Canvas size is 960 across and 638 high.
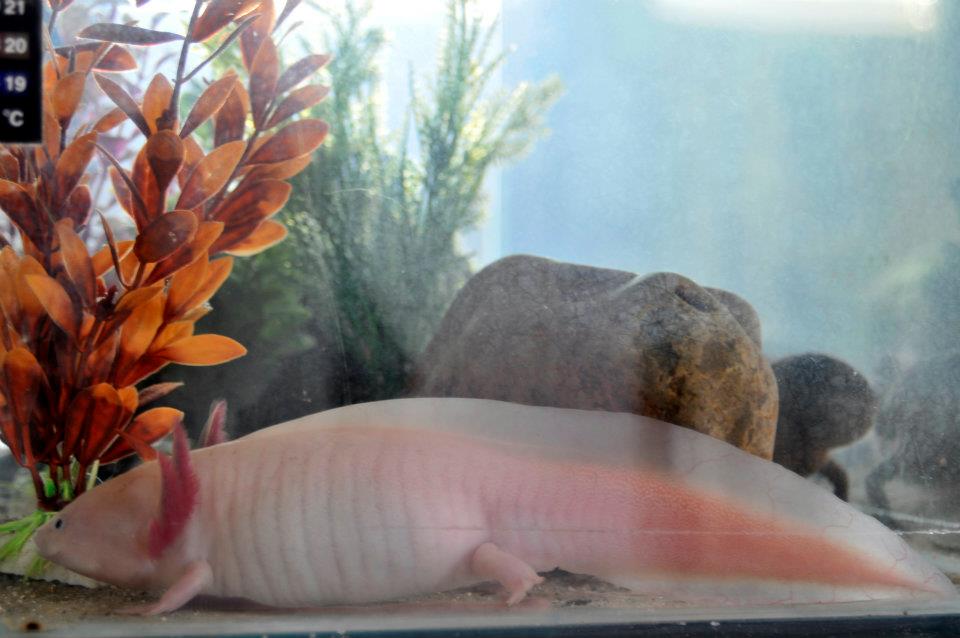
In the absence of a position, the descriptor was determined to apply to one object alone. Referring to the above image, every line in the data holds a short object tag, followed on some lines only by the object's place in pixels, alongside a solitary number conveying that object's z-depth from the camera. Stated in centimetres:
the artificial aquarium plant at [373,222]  44
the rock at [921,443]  46
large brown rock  43
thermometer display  37
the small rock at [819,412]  45
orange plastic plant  42
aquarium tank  41
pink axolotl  41
